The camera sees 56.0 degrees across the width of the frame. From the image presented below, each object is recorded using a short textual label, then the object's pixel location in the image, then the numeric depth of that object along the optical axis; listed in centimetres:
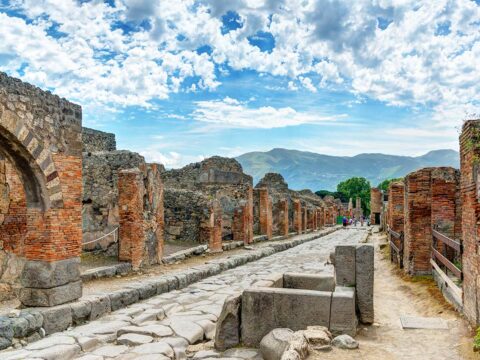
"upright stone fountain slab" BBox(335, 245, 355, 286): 727
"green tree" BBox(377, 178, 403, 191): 7804
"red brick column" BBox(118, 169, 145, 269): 1116
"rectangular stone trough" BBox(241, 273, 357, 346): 617
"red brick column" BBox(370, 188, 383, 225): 4447
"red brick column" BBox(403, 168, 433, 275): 1119
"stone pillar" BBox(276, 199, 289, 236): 2539
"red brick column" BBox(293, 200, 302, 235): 2919
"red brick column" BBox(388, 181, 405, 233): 1491
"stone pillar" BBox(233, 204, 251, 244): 1886
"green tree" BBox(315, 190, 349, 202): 8348
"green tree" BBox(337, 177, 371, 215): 8044
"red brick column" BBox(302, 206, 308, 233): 3250
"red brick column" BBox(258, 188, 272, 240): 2267
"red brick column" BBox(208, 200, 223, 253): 1588
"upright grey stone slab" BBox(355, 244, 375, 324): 704
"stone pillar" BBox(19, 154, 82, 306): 770
